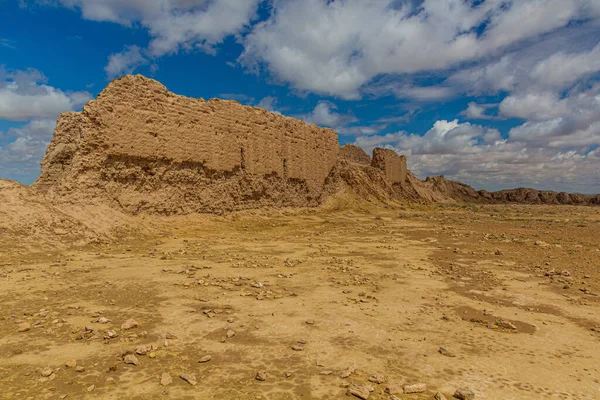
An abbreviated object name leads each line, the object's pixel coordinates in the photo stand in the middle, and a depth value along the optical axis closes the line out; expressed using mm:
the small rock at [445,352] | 3561
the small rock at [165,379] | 2868
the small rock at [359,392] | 2758
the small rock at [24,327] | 3753
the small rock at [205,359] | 3270
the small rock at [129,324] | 3903
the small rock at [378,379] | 2998
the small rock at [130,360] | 3160
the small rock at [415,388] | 2869
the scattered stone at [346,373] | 3086
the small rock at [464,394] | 2766
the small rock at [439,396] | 2736
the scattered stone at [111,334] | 3677
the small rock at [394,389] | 2860
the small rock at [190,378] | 2885
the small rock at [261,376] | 2988
